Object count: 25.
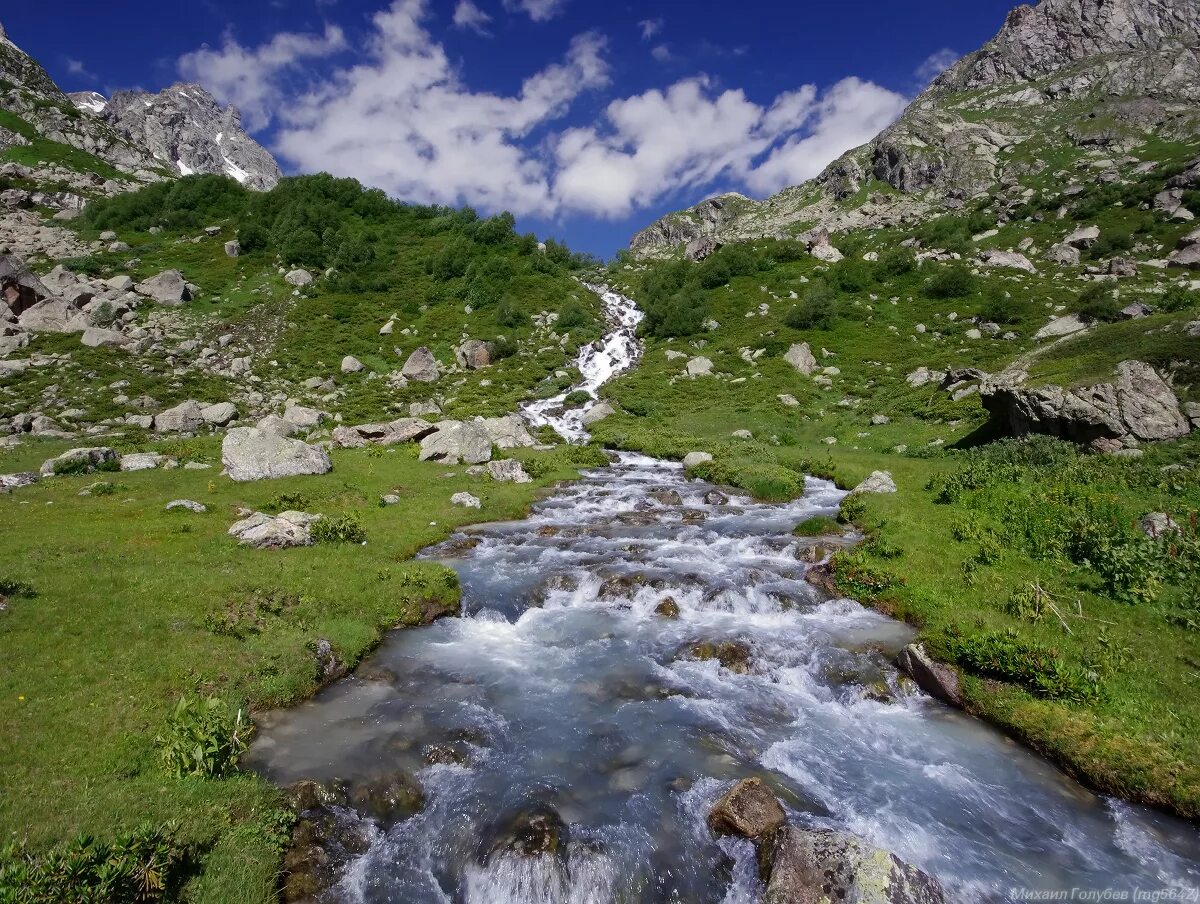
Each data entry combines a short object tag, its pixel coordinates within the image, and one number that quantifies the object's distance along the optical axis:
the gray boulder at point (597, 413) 56.34
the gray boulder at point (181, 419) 46.31
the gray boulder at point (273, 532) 21.86
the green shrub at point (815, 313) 72.56
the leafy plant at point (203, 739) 10.55
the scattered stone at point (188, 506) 24.84
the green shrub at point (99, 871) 6.71
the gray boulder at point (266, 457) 31.34
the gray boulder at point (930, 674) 14.45
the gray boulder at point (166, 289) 70.81
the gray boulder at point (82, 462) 31.36
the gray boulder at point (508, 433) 45.72
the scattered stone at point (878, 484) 29.68
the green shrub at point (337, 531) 23.03
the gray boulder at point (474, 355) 69.12
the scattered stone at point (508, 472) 36.97
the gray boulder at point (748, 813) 10.18
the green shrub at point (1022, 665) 13.09
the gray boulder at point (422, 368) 65.81
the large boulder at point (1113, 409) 27.48
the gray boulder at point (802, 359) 63.66
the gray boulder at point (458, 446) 39.34
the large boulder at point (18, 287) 60.56
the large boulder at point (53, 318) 59.48
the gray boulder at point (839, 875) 8.34
